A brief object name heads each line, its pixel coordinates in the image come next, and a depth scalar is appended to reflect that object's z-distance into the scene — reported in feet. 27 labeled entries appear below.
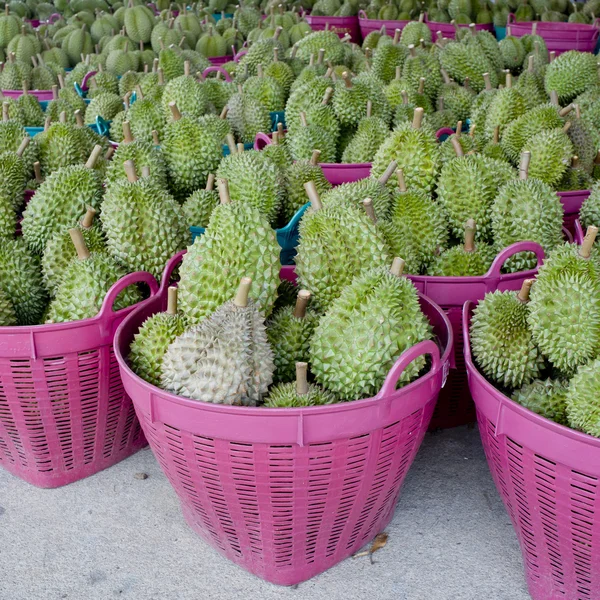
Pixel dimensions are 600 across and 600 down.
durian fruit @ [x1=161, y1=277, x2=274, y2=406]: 6.46
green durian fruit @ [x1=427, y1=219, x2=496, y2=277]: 9.11
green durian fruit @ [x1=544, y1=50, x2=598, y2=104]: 14.71
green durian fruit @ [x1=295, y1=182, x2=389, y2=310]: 7.73
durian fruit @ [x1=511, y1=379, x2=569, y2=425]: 6.76
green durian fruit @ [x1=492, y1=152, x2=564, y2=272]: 9.23
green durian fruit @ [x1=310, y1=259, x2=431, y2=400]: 6.68
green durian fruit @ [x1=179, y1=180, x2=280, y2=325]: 7.27
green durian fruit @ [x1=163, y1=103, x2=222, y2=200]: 11.06
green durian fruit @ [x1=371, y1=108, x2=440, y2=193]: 10.28
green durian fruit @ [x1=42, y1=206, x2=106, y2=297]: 8.79
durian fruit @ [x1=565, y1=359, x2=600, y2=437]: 6.18
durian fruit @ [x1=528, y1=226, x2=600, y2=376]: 6.84
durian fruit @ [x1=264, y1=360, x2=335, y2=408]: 6.58
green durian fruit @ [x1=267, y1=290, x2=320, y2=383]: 7.43
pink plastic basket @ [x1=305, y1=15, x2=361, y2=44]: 24.64
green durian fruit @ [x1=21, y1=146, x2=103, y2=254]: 9.34
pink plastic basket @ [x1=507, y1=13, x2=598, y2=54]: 20.66
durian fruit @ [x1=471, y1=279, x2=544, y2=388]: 7.26
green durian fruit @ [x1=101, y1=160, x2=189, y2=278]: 8.64
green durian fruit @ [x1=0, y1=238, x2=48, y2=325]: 8.65
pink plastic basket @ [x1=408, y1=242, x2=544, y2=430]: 8.38
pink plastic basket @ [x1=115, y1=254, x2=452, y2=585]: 6.15
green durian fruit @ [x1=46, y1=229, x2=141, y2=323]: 8.15
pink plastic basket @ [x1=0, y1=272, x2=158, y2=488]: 7.62
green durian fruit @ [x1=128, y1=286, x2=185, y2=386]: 7.37
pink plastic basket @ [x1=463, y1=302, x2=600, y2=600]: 5.88
